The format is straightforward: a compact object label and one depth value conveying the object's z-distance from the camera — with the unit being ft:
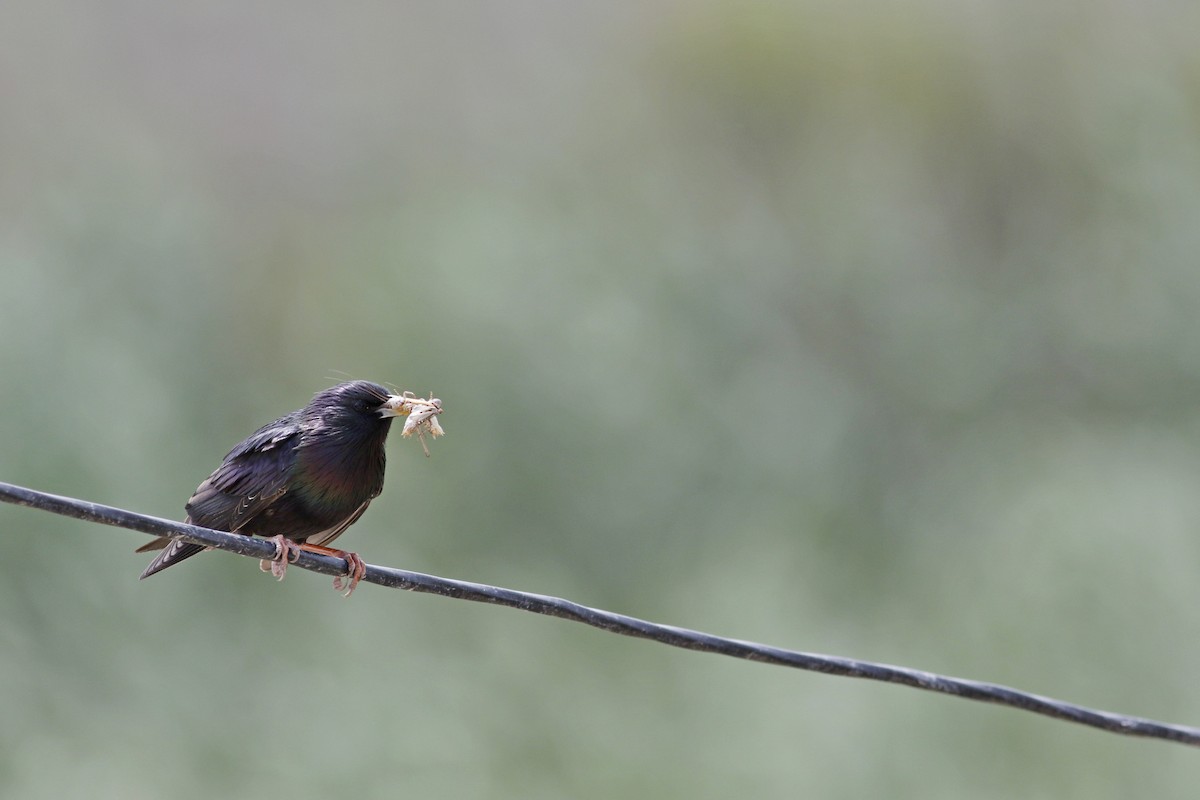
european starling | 29.81
